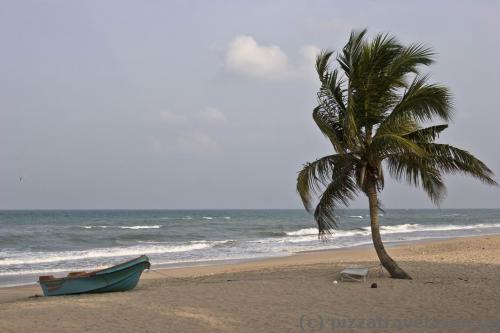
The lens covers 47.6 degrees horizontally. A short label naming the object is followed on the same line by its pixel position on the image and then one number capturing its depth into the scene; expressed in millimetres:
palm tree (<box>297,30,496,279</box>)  11984
